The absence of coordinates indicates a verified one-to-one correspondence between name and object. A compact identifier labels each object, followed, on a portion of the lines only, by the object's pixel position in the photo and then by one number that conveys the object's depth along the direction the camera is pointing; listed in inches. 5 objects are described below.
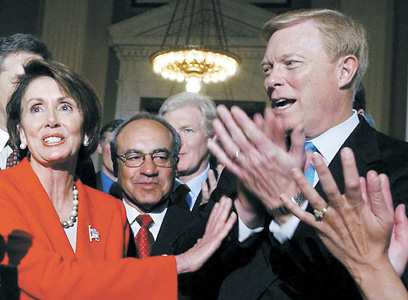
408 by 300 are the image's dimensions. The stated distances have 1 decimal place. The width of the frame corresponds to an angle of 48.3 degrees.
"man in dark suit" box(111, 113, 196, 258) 79.4
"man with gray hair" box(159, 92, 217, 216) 113.3
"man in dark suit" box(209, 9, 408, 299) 43.8
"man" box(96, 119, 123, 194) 147.9
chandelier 239.1
